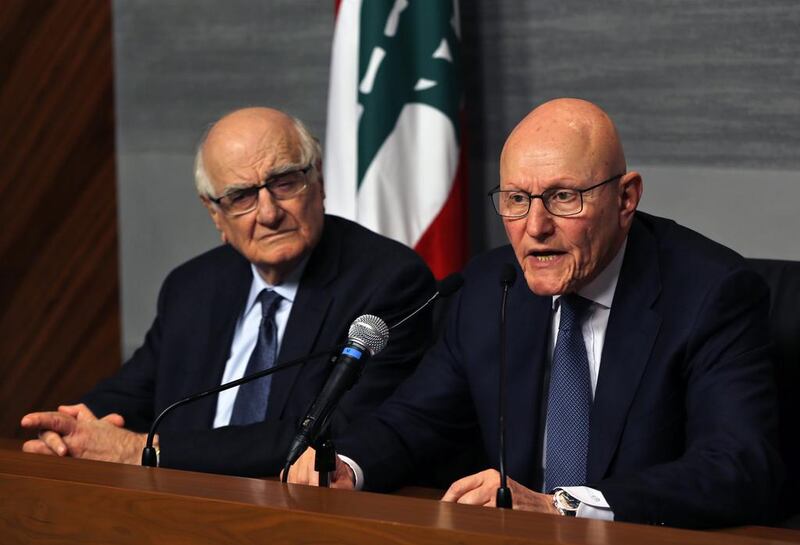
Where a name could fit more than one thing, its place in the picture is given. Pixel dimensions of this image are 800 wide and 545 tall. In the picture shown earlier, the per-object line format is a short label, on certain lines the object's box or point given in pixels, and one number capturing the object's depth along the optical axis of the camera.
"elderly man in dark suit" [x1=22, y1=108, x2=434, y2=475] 6.37
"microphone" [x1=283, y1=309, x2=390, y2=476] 4.34
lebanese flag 8.16
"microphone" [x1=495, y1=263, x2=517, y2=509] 4.30
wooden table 3.50
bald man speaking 5.14
